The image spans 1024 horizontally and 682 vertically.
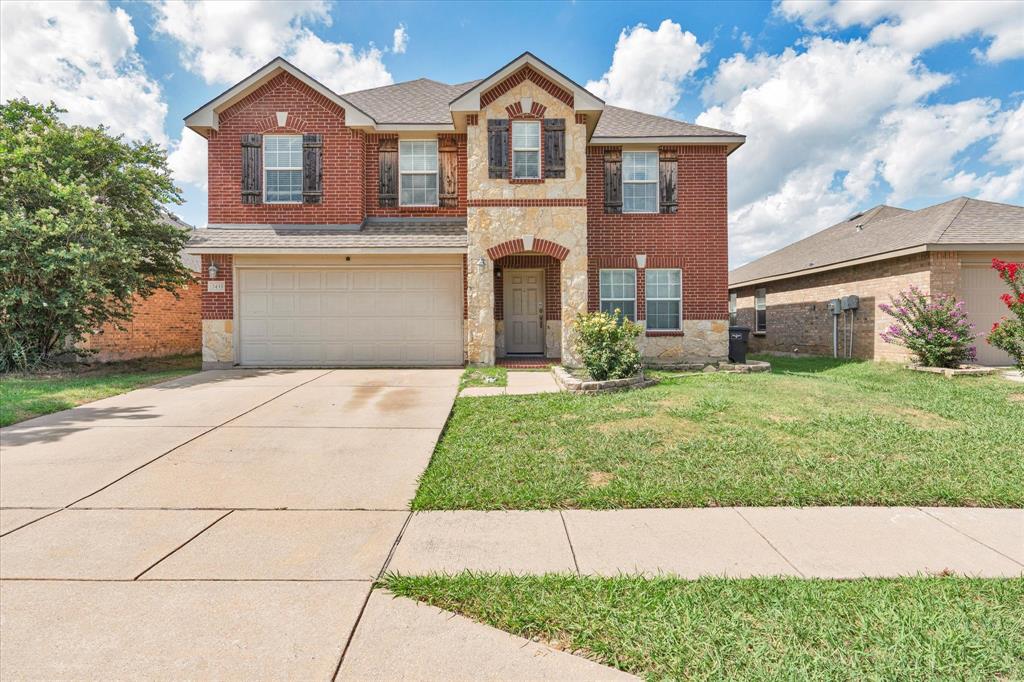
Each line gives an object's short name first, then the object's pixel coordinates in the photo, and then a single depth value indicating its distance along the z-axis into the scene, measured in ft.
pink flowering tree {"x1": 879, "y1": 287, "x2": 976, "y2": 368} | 37.32
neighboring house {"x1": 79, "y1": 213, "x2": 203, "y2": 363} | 46.52
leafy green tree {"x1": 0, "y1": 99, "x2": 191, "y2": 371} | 33.35
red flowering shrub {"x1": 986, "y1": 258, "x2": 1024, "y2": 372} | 32.71
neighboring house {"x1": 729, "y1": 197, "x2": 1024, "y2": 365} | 41.09
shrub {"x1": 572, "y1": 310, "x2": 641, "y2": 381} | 29.37
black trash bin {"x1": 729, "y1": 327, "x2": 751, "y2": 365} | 41.91
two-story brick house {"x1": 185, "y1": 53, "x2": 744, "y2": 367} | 37.93
